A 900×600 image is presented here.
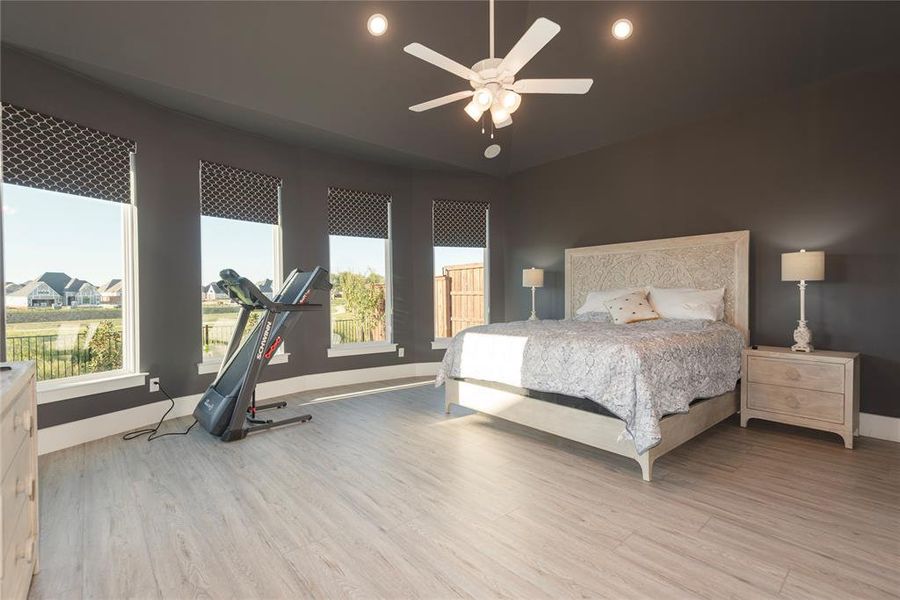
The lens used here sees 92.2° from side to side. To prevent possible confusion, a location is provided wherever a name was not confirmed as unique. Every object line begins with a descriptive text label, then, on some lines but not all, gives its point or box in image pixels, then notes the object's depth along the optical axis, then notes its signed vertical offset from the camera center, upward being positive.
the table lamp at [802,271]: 3.29 +0.16
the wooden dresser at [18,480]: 1.26 -0.60
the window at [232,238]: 4.29 +0.63
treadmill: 3.30 -0.45
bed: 2.66 -0.53
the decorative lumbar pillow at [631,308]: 4.07 -0.14
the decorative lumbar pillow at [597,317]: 4.49 -0.24
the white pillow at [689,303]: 3.92 -0.09
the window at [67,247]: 3.07 +0.42
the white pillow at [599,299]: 4.59 -0.05
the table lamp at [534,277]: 5.46 +0.23
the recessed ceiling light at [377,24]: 3.65 +2.32
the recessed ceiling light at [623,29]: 3.78 +2.34
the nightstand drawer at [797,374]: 3.11 -0.61
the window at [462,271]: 6.03 +0.35
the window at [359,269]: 5.28 +0.35
